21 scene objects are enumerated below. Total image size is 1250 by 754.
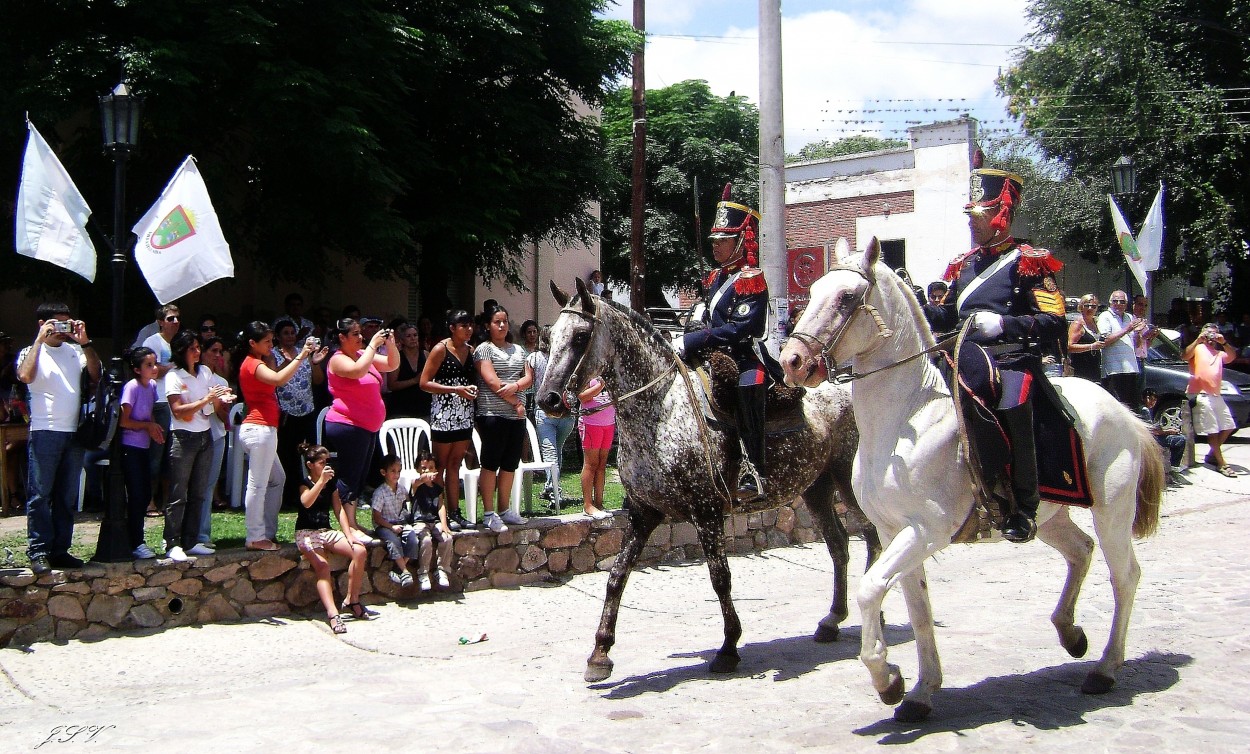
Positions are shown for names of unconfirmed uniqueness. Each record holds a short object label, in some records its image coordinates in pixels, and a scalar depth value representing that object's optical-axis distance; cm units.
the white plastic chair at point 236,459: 1052
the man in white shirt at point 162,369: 852
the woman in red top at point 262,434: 837
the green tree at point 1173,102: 2620
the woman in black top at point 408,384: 1166
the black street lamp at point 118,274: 784
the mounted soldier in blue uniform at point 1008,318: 589
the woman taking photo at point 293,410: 1014
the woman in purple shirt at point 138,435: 813
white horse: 559
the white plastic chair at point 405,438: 973
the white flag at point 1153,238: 1573
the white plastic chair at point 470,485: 988
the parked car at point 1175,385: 1823
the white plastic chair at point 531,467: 985
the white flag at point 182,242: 818
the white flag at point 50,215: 798
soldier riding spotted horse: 712
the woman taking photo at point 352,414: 862
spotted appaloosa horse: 682
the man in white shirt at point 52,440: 759
